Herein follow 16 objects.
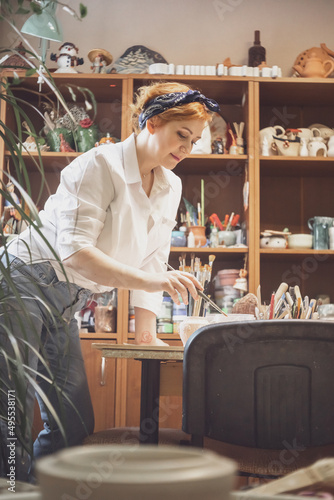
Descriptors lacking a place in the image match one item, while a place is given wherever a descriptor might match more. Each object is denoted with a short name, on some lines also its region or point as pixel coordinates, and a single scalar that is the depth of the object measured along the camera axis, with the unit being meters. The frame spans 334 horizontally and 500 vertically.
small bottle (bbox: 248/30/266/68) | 3.56
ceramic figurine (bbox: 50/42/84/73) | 3.48
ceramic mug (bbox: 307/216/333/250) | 3.36
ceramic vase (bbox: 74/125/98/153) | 3.44
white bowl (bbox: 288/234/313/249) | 3.38
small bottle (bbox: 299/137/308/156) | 3.41
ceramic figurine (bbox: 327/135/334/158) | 3.41
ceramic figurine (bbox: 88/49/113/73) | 3.50
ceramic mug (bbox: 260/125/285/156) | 3.45
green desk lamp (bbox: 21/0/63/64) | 2.96
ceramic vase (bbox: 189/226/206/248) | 3.38
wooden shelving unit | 3.22
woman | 1.57
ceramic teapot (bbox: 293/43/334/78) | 3.47
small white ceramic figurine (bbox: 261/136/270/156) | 3.41
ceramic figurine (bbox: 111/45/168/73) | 3.51
